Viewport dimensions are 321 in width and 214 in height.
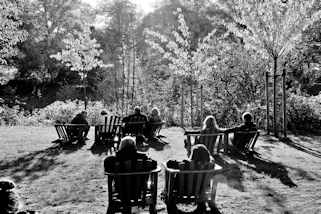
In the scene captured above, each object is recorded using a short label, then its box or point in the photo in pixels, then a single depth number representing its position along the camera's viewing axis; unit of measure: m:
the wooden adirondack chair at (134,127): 11.96
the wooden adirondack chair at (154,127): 12.38
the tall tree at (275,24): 12.88
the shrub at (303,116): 15.90
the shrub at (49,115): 20.27
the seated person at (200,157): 5.47
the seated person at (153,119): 12.44
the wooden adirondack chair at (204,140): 9.24
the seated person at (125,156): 5.45
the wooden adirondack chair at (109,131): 11.62
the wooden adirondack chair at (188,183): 5.42
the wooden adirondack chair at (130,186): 5.27
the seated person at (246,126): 9.72
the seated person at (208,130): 9.30
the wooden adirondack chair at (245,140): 9.70
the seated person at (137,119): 11.99
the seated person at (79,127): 12.05
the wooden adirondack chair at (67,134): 11.84
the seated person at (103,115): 11.65
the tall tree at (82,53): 22.39
